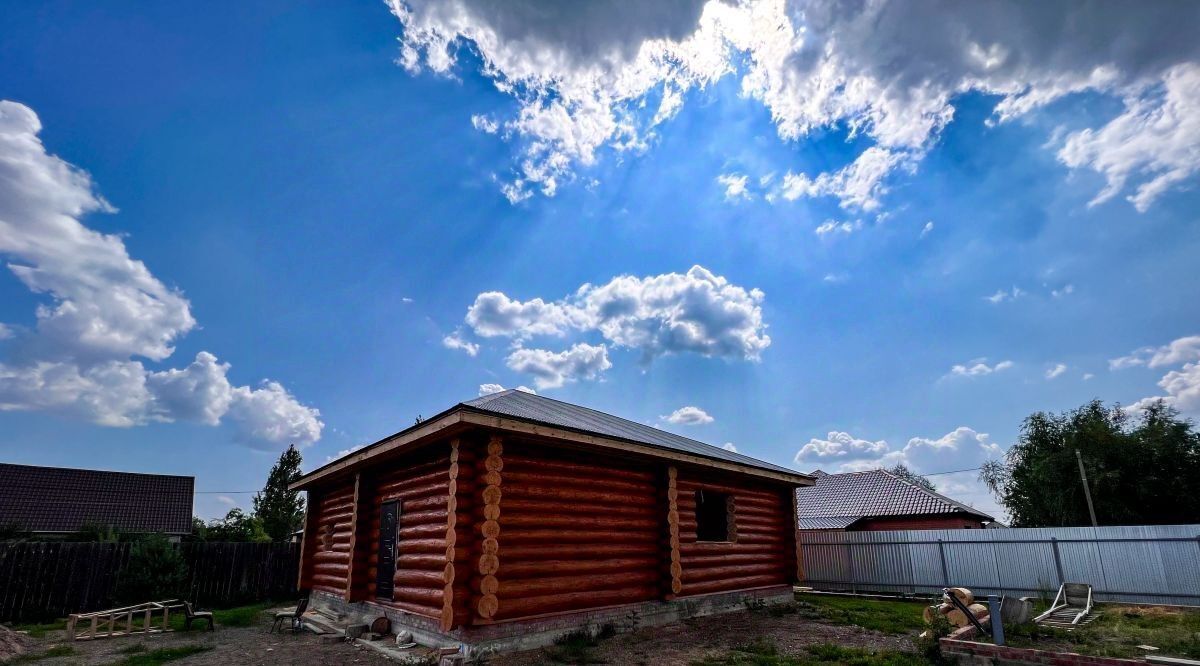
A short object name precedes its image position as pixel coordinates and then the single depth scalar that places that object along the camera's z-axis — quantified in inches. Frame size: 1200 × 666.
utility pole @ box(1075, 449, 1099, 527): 922.1
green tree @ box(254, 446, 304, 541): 1370.6
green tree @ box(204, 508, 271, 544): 1178.3
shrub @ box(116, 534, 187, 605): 566.9
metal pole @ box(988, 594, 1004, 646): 283.1
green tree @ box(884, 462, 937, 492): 2520.3
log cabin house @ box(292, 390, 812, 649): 327.0
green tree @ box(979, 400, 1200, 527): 951.0
